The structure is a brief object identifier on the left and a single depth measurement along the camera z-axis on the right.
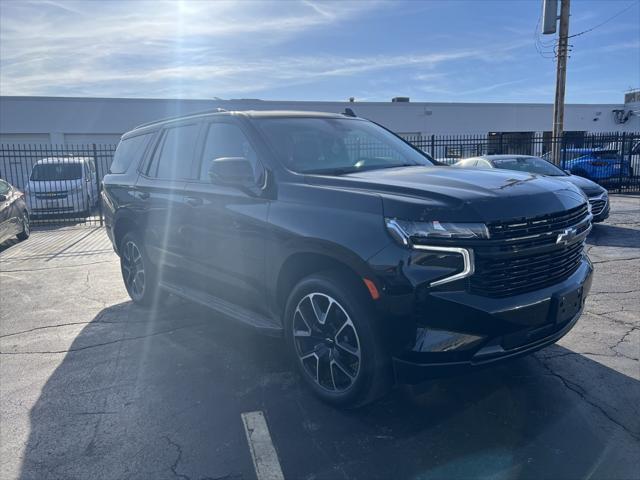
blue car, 18.70
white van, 15.07
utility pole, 16.30
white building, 26.78
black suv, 2.83
